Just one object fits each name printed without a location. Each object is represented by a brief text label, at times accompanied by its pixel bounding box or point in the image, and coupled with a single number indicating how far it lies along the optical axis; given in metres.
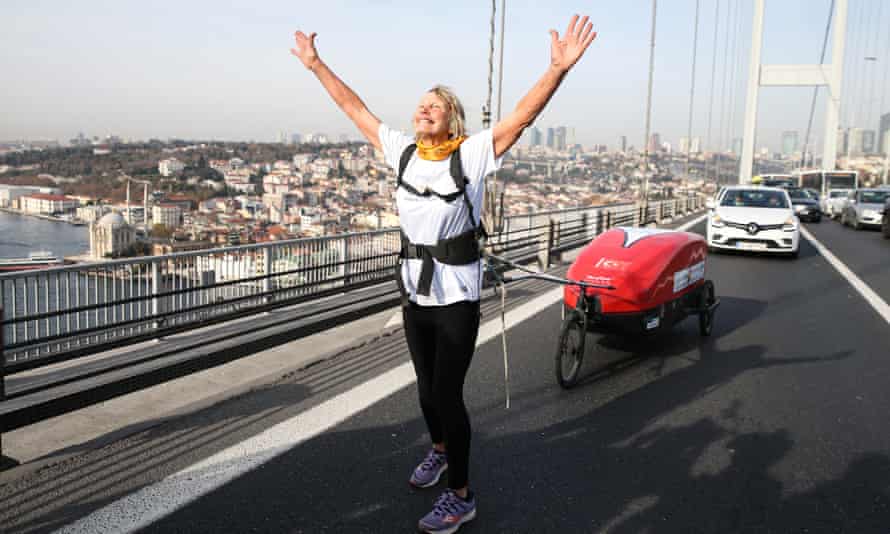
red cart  6.21
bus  56.69
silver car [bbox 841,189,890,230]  29.80
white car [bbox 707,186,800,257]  16.83
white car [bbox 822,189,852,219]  40.01
